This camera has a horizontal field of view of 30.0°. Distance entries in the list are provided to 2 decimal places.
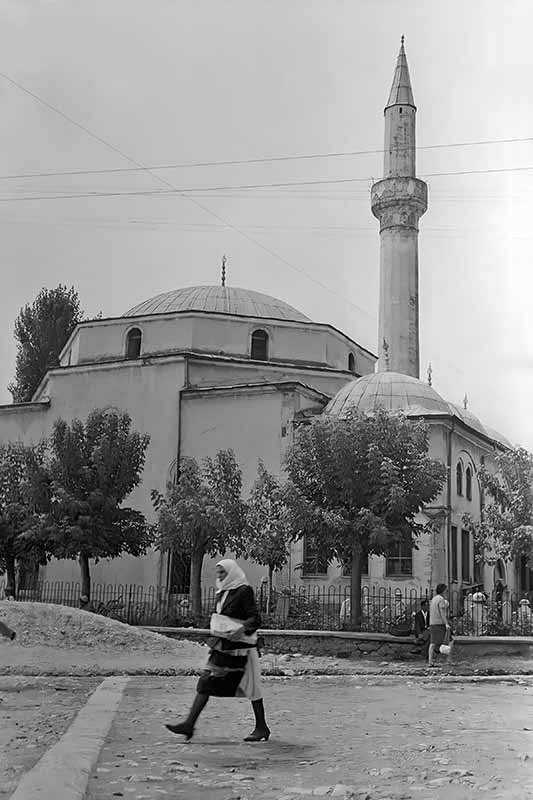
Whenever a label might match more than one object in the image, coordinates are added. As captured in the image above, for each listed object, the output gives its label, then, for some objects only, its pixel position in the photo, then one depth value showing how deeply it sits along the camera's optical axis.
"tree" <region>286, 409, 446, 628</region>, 17.45
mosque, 23.67
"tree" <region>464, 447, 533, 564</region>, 20.23
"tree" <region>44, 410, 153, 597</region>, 21.84
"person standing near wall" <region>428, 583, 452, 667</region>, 14.02
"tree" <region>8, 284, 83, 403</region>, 37.56
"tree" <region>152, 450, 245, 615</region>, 20.22
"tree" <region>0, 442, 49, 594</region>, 22.55
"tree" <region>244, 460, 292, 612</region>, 20.34
